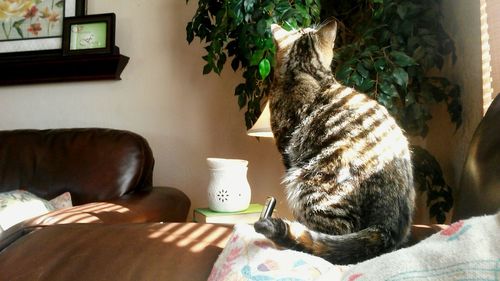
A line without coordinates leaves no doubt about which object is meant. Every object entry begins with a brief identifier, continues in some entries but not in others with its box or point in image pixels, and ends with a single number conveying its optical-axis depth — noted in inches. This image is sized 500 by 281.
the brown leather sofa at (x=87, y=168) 53.6
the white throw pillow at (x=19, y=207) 39.2
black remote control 34.9
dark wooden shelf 69.3
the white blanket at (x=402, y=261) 12.3
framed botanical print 72.1
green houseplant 43.6
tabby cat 24.3
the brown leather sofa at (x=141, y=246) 21.8
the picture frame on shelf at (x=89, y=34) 68.4
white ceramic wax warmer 47.9
